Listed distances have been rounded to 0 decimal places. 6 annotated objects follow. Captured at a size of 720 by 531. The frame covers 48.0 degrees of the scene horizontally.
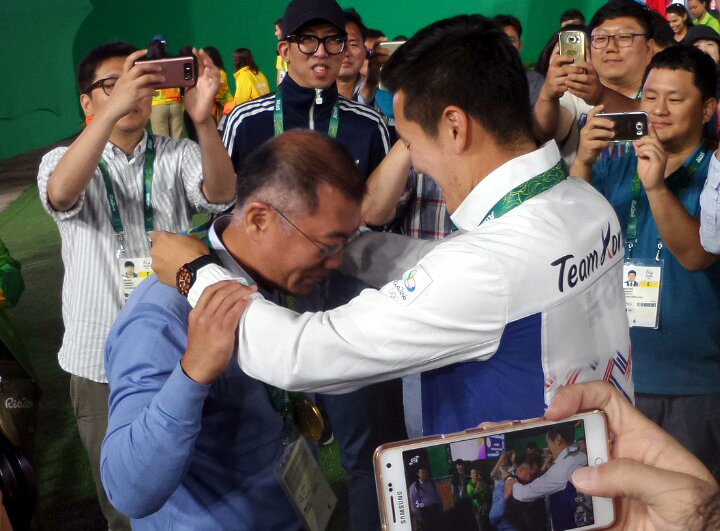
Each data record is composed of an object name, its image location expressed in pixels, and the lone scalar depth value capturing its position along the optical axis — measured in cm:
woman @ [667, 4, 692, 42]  817
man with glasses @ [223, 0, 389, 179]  330
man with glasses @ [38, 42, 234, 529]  269
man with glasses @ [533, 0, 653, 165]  268
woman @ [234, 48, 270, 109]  1003
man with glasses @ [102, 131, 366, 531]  147
